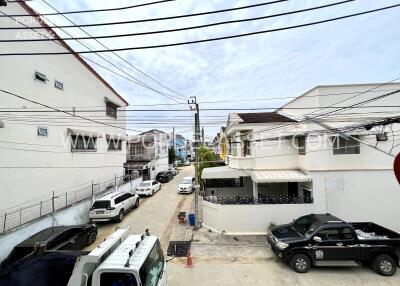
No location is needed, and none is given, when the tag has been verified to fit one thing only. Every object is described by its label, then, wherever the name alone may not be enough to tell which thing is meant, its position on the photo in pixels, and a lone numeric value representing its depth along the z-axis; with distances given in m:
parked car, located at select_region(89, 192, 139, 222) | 13.99
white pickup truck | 4.95
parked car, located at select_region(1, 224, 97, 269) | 8.44
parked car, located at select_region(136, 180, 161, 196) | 21.38
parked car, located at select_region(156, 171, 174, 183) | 29.59
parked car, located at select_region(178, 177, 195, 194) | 22.38
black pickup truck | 8.43
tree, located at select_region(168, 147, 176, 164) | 46.71
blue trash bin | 13.05
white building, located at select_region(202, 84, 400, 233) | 11.95
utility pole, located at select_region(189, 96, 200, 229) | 13.00
